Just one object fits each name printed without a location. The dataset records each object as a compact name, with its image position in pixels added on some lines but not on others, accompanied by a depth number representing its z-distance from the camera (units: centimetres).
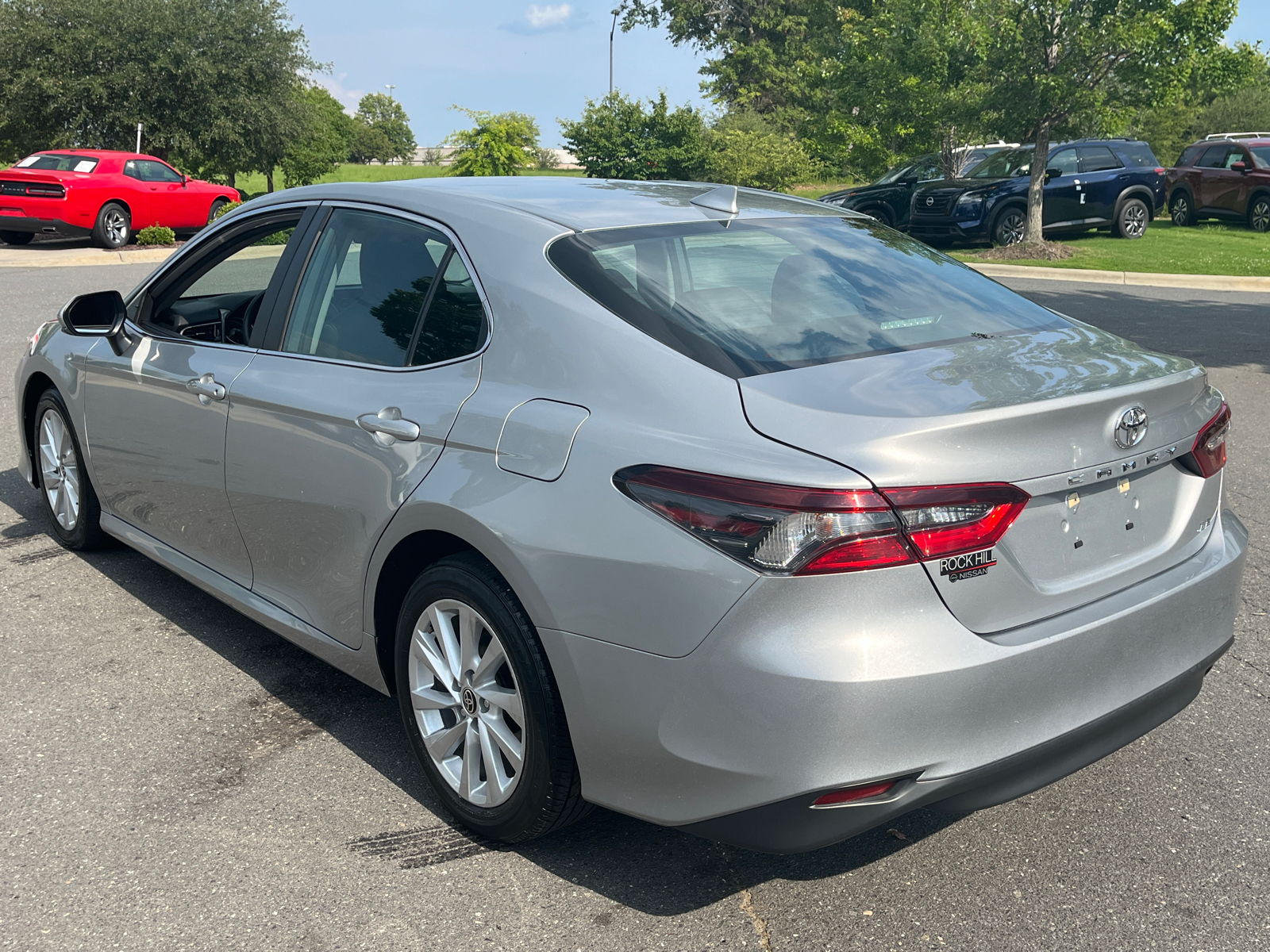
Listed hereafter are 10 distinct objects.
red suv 2314
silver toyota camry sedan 231
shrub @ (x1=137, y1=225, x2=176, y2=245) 2145
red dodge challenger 2005
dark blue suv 1981
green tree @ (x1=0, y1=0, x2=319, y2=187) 2925
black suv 2083
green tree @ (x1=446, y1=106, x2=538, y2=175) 3991
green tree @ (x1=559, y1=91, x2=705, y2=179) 4200
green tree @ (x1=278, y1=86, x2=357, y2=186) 3436
